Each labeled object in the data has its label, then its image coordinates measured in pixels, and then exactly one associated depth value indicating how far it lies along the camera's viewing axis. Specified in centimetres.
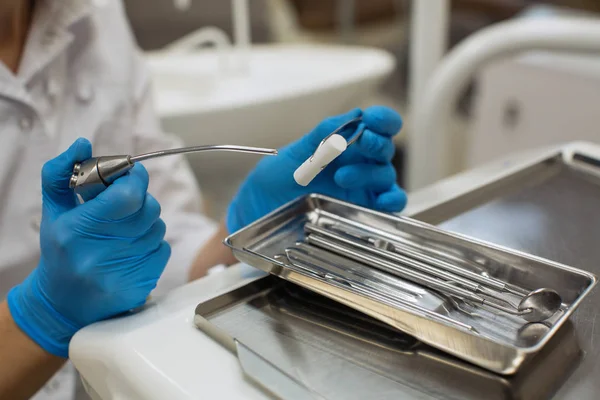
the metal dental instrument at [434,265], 37
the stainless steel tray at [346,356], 31
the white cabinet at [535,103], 105
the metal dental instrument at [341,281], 33
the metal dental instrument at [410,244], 40
